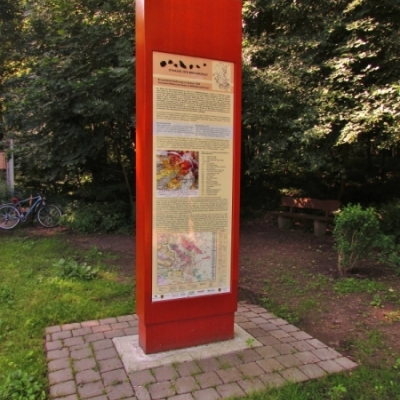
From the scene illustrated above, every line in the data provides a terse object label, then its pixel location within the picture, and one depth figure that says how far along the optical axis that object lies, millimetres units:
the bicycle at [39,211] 9320
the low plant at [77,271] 5328
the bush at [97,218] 8836
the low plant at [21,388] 2643
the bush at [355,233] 5168
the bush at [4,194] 9508
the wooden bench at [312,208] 8281
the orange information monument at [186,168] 3025
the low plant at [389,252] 5779
